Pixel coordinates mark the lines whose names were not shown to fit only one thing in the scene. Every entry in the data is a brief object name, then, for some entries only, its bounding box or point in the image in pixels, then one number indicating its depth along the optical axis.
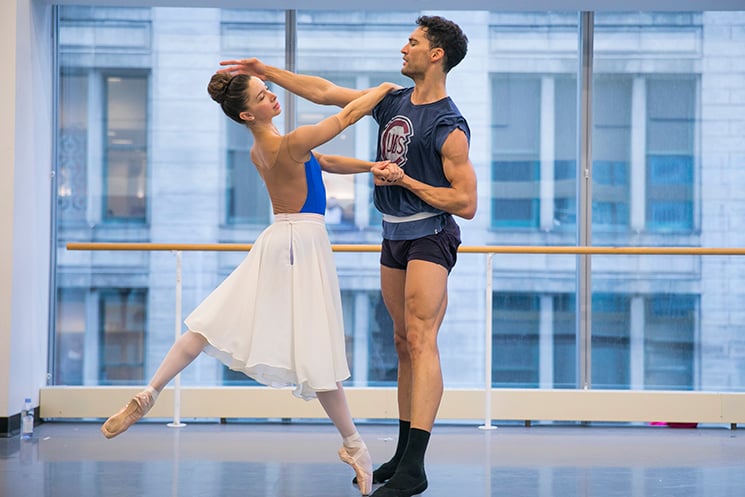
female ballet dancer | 5.88
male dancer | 5.93
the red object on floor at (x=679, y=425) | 10.07
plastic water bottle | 8.74
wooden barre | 9.37
